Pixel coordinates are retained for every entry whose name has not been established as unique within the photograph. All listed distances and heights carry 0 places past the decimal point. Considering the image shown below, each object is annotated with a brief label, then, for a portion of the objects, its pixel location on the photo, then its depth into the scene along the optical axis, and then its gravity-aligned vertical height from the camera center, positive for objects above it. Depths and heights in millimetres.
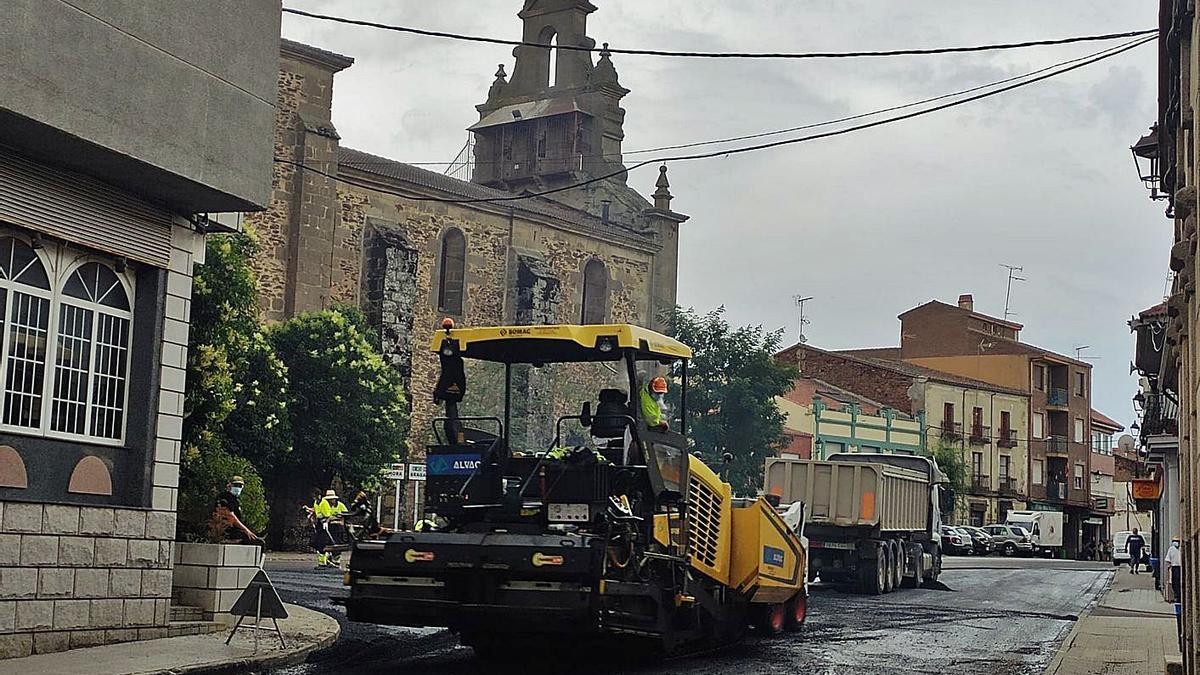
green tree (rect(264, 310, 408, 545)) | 36375 +1738
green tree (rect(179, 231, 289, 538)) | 17484 +1338
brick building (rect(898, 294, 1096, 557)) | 80062 +7247
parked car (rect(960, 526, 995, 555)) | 61594 -1142
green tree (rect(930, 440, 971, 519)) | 69000 +2143
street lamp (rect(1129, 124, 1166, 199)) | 19062 +4610
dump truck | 27281 -116
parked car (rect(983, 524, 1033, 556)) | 63188 -1079
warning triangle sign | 13992 -1115
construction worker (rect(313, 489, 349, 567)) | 29875 -654
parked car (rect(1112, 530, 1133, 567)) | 56781 -1218
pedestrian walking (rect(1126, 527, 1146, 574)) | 48459 -1006
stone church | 43844 +8944
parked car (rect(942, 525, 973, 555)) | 58159 -1159
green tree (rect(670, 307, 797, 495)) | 48438 +3343
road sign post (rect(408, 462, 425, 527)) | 31625 +364
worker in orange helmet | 13525 +884
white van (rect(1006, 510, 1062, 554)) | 66962 -486
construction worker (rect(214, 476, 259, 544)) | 16859 -403
